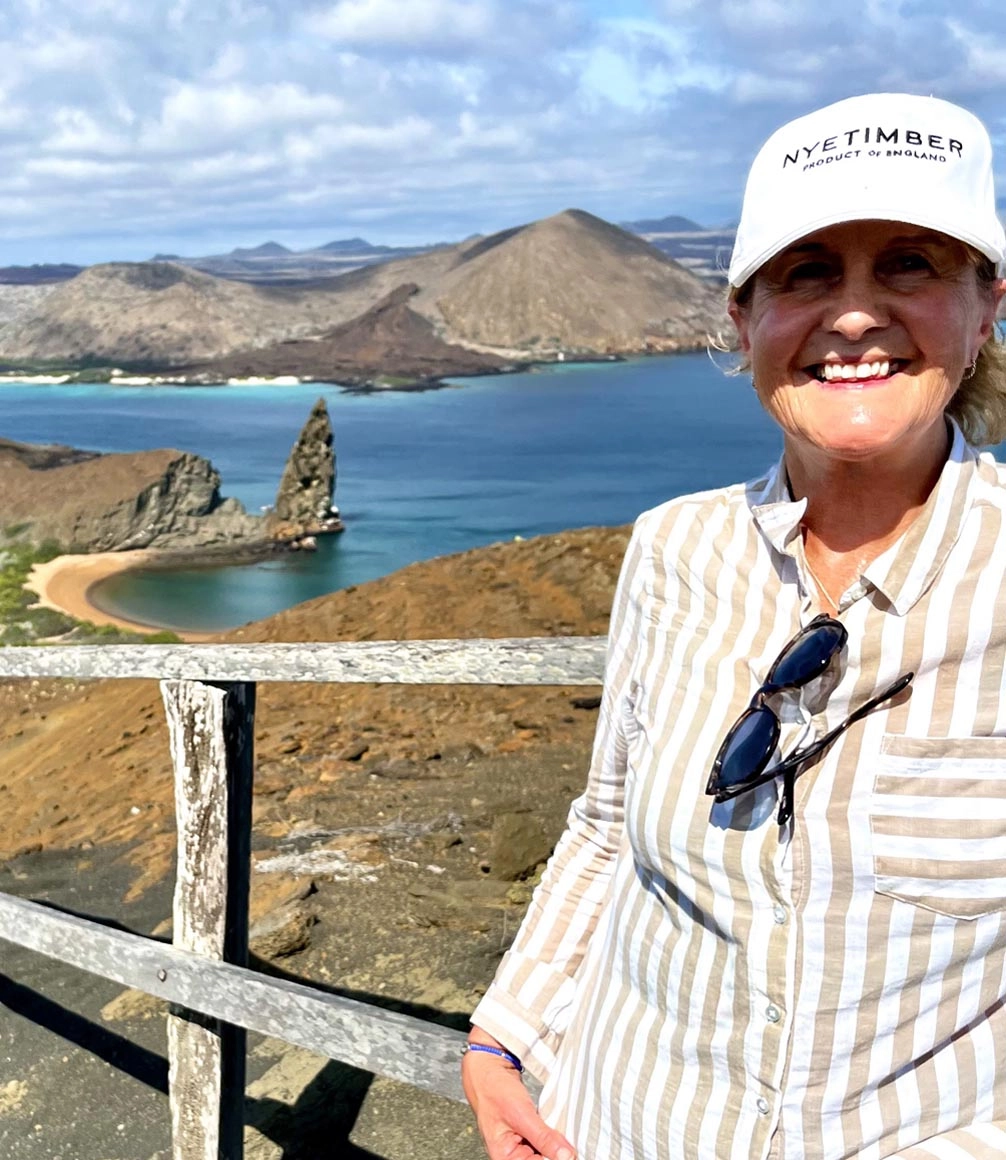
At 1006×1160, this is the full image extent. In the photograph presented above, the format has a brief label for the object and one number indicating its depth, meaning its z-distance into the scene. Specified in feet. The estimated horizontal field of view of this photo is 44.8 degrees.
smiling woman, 3.93
